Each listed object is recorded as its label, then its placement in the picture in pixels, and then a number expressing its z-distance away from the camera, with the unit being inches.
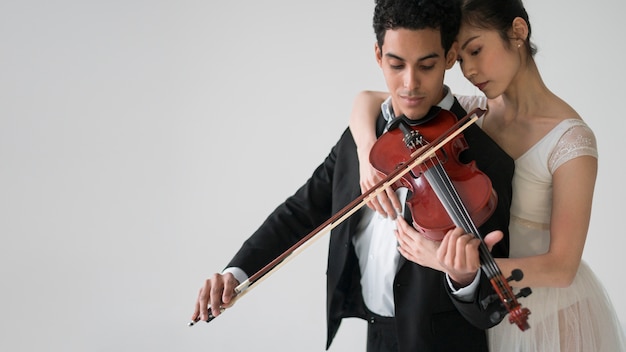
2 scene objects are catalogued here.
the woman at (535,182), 54.7
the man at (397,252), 56.3
